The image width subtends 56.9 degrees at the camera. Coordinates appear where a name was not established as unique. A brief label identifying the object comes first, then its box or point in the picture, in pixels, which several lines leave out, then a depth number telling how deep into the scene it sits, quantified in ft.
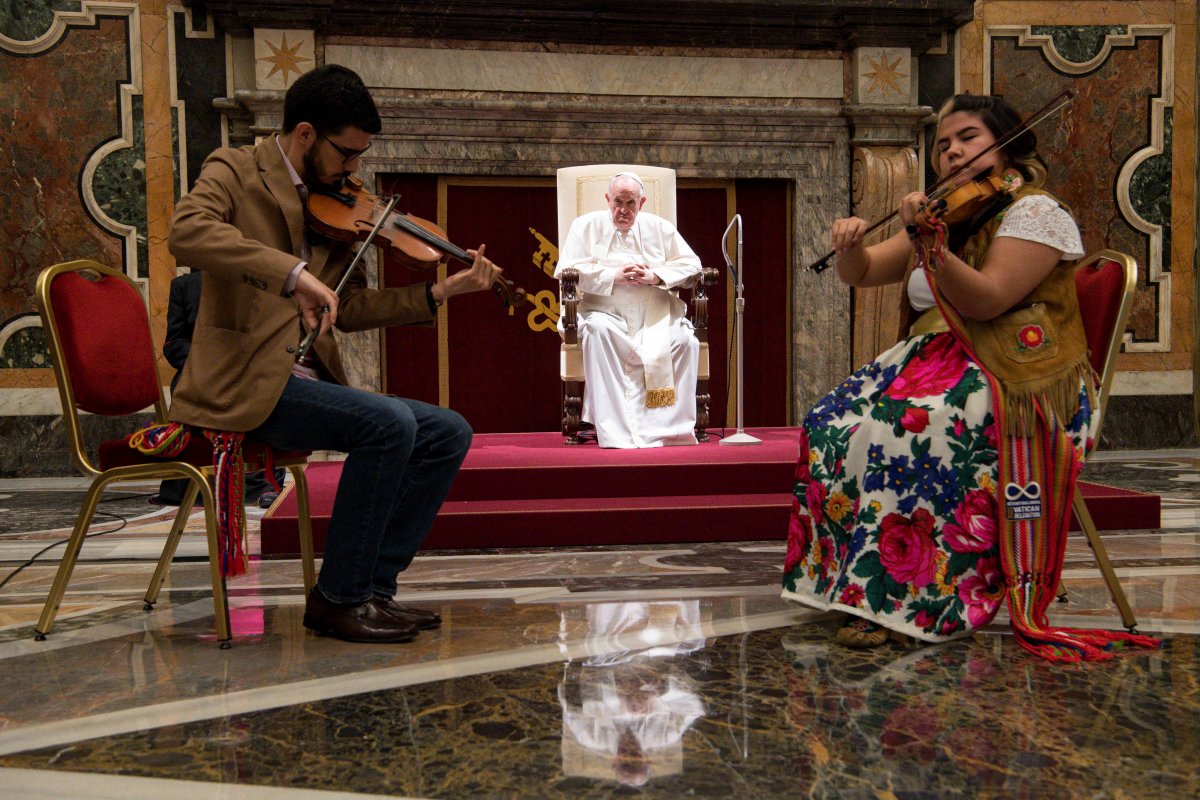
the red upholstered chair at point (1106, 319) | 8.34
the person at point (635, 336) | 17.95
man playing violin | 7.93
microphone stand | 17.66
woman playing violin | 8.09
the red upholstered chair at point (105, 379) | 8.36
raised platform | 13.25
